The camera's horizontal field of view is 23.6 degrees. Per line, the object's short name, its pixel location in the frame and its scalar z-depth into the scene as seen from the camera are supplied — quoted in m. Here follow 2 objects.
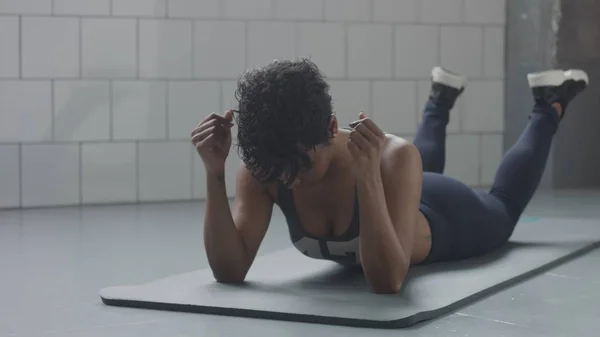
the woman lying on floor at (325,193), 2.71
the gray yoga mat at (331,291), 2.71
